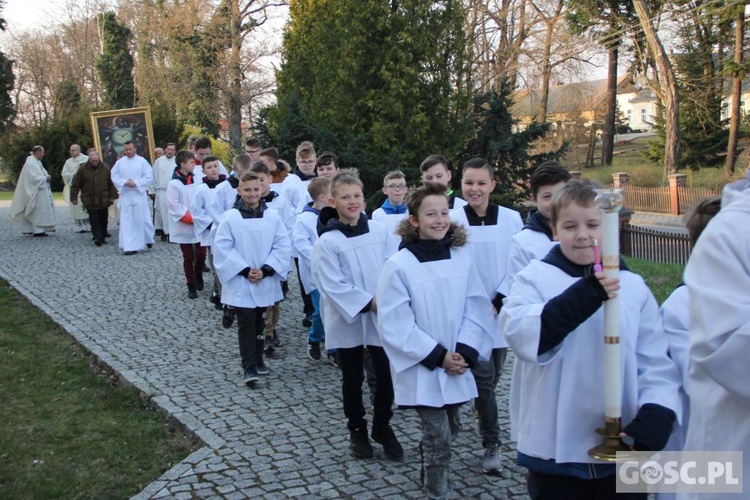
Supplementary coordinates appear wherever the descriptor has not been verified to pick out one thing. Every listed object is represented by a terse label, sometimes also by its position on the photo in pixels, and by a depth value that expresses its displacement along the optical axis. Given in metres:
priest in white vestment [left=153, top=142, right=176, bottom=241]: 17.97
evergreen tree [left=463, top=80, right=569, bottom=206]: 12.78
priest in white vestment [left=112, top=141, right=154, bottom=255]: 16.42
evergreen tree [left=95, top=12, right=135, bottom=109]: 48.47
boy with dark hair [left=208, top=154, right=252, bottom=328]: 9.98
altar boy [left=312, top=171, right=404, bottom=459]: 5.54
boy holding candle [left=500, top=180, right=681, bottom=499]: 3.09
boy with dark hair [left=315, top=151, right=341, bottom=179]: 8.58
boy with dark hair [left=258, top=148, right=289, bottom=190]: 9.91
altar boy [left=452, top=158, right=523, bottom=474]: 5.48
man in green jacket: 17.39
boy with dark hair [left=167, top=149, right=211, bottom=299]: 11.52
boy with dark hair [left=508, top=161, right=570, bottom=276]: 4.64
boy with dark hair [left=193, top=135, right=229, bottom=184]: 11.74
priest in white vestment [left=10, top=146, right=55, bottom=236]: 19.61
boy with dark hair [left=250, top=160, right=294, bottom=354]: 8.11
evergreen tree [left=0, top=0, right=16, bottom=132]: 32.95
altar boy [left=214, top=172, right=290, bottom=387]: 7.22
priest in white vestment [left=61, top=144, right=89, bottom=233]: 19.98
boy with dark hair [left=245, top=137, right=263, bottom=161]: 11.16
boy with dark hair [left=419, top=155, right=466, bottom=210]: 6.28
